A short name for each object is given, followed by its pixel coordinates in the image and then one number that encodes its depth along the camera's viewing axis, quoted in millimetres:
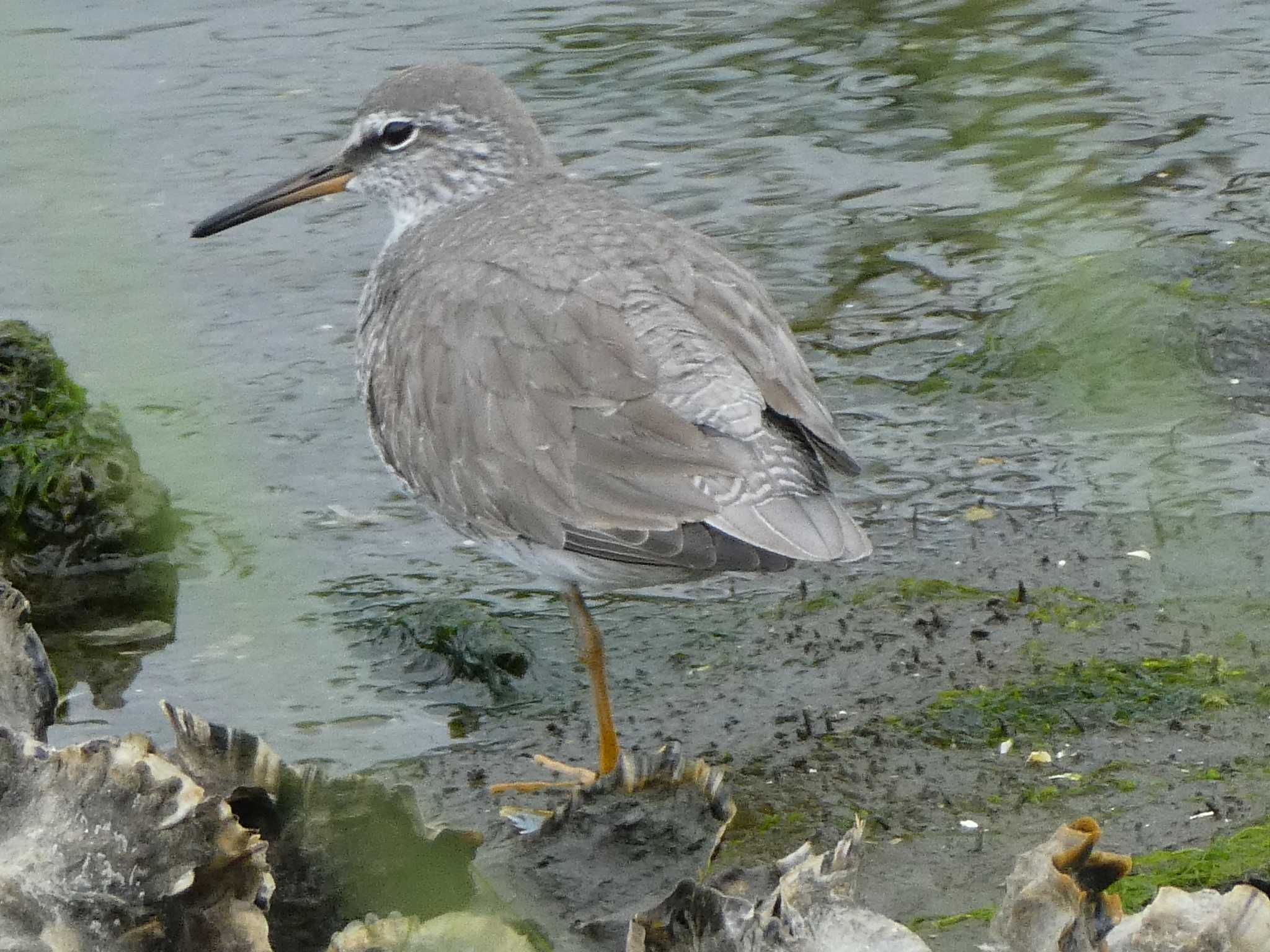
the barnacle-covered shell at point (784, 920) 5836
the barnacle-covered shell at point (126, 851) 6113
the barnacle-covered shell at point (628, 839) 7645
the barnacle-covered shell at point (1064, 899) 5750
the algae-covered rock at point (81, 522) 11602
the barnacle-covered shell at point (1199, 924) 5590
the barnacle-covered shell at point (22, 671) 7762
